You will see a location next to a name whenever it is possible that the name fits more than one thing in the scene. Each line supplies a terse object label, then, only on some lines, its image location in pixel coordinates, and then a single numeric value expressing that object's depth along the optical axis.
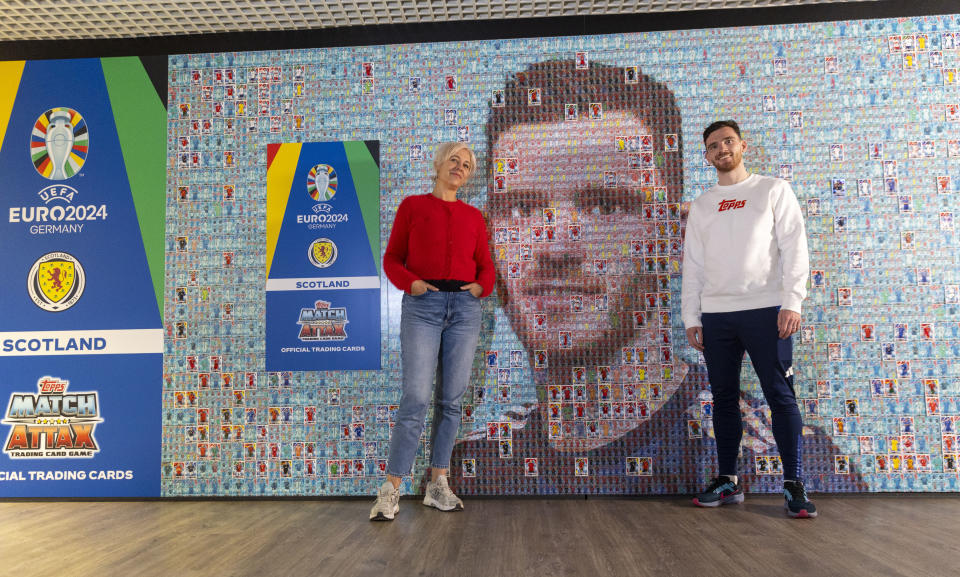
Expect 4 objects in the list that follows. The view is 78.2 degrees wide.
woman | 2.54
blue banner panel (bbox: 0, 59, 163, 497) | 2.98
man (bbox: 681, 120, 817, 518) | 2.40
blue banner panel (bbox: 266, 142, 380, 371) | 2.93
